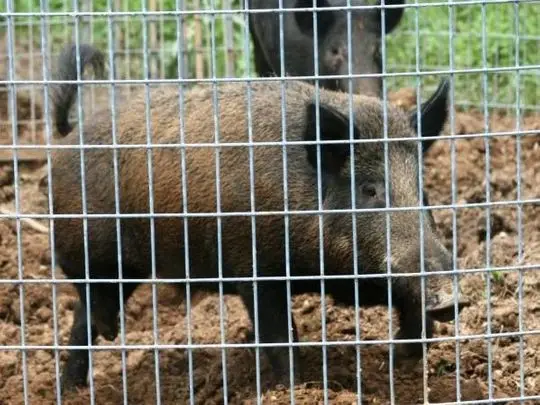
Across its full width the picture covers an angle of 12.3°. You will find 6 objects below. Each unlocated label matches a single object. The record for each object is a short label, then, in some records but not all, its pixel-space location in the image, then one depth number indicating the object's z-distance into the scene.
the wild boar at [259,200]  10.04
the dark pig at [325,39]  15.71
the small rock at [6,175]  16.49
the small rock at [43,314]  13.18
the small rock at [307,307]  12.76
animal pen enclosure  8.42
